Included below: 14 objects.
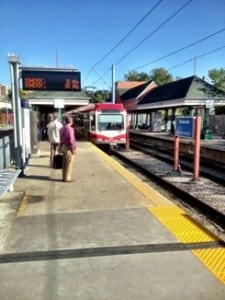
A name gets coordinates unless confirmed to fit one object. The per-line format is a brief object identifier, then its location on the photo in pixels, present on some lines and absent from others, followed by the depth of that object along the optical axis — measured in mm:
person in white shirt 7859
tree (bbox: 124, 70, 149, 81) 81575
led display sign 6853
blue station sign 8111
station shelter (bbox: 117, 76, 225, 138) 20166
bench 4642
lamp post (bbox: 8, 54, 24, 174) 6216
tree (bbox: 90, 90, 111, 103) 59291
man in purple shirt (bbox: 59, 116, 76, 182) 6025
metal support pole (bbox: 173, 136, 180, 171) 8486
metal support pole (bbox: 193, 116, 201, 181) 6983
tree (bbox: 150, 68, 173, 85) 76721
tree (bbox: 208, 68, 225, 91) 59194
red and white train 14558
